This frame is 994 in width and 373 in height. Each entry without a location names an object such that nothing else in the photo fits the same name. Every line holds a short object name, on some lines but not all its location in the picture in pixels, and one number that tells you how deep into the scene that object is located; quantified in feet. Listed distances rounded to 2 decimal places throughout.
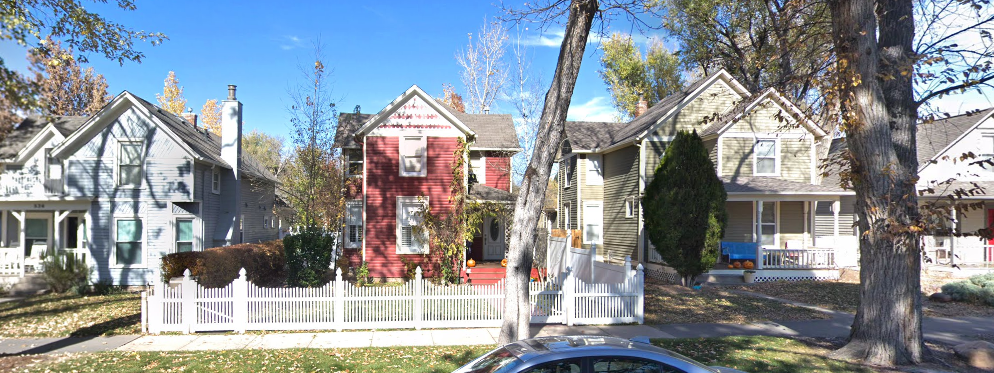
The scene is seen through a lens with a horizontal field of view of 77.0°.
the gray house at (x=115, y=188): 66.90
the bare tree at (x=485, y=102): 118.11
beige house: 70.44
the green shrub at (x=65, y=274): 63.36
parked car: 16.42
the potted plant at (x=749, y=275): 67.87
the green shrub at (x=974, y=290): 54.03
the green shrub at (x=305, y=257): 62.36
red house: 67.21
